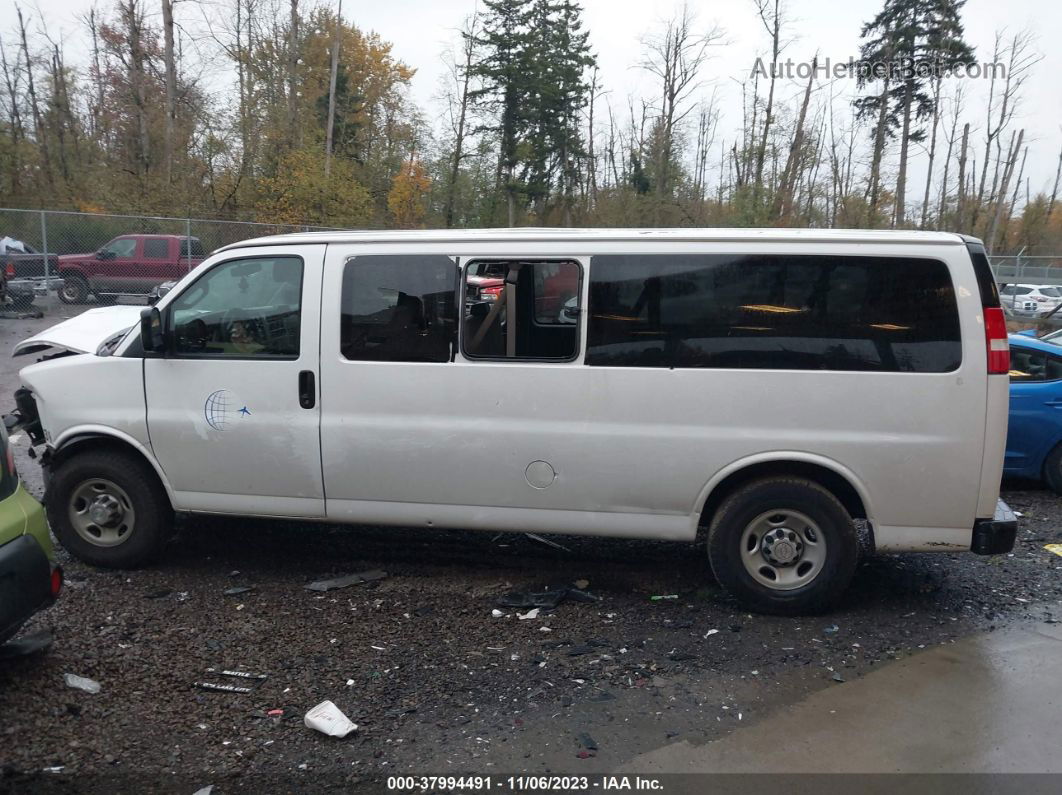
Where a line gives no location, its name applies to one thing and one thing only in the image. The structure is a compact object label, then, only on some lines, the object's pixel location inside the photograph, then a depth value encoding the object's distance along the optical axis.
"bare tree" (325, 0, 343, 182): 34.14
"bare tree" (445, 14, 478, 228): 44.56
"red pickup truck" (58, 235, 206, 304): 20.27
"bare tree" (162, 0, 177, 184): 30.14
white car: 28.45
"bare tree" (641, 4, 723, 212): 42.16
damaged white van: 4.64
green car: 3.65
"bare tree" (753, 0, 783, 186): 38.00
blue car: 7.68
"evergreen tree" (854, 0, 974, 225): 35.97
